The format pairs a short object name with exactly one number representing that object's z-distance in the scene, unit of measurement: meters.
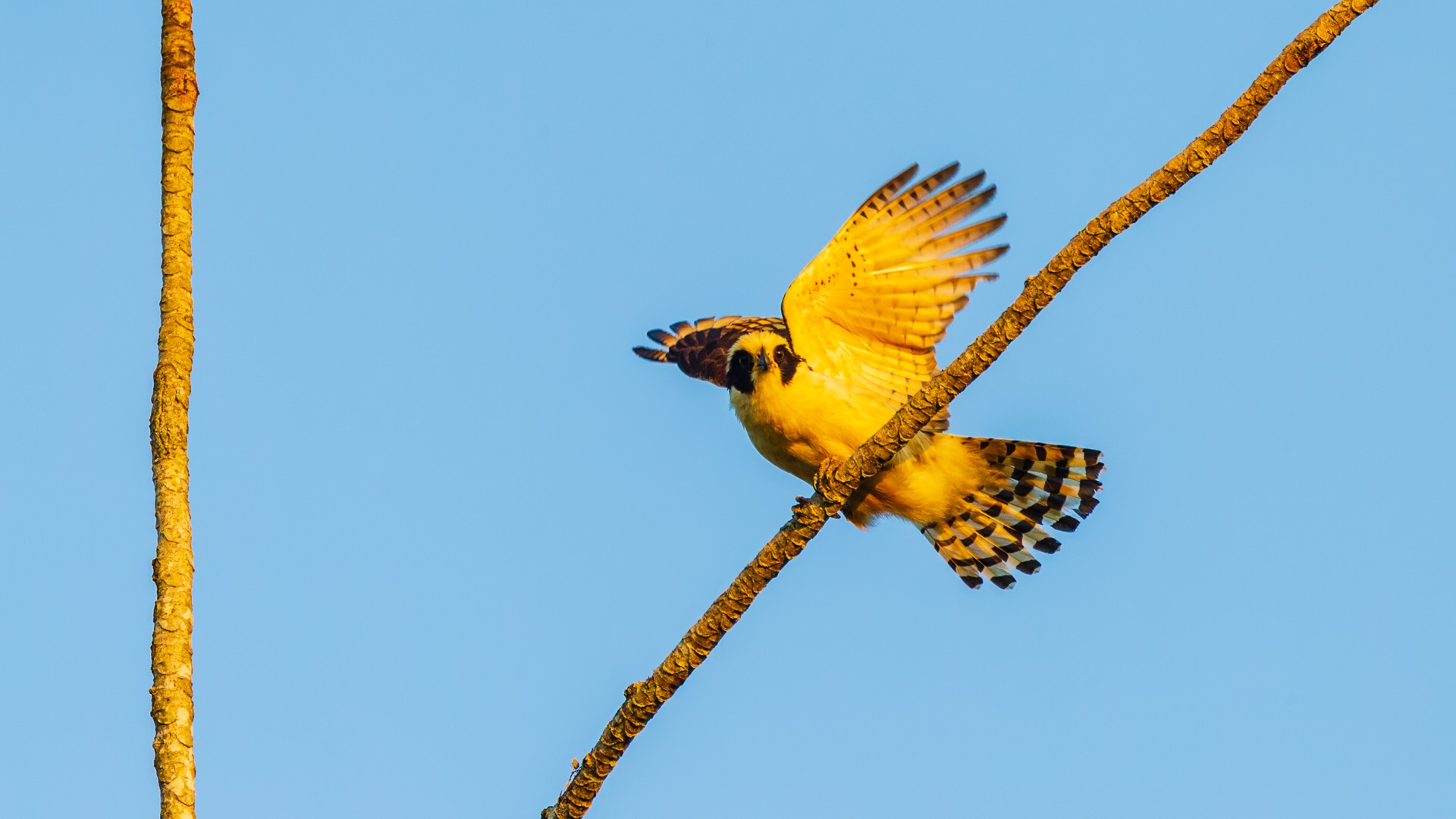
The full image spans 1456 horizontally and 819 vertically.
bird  15.18
